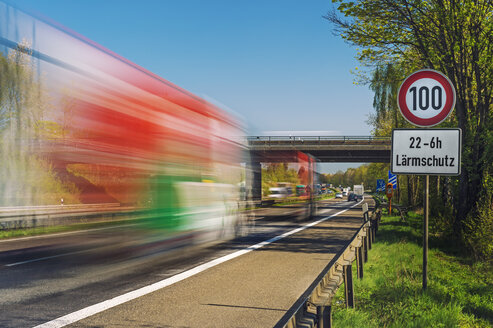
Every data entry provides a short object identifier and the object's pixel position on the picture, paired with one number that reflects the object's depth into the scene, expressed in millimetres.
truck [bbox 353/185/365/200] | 87988
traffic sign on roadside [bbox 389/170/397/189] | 28247
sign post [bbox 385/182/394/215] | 28147
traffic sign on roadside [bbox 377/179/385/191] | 38412
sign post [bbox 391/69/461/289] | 6168
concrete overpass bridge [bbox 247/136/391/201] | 49469
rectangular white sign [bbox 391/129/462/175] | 6141
